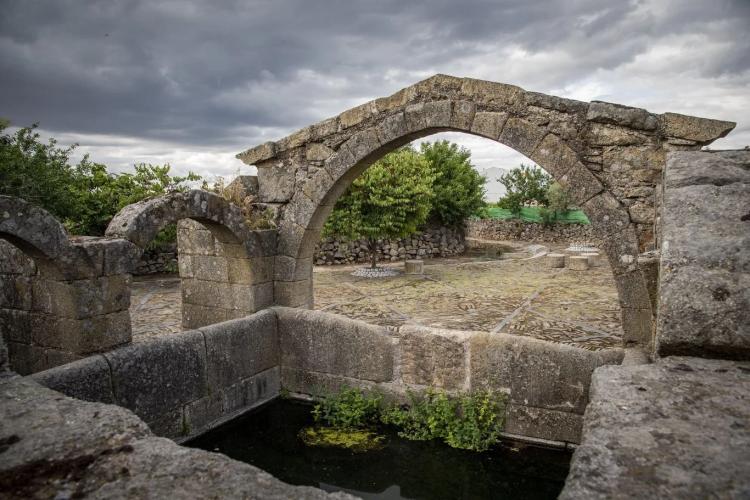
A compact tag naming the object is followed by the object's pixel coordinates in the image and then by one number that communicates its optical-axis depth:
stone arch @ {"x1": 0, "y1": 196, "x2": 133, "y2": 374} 3.65
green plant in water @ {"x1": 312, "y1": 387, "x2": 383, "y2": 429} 4.56
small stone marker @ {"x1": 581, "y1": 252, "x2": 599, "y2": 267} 13.79
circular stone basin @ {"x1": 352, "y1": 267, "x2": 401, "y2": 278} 12.82
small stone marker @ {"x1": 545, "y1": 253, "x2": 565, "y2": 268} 13.61
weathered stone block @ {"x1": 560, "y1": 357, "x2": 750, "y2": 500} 1.19
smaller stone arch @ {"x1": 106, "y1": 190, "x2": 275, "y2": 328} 5.30
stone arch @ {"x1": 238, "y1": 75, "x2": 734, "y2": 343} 4.52
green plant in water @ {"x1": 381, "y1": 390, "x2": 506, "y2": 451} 4.11
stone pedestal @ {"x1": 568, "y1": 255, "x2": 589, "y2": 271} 13.02
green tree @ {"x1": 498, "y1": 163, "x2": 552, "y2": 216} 24.73
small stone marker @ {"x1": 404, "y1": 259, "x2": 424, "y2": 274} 13.15
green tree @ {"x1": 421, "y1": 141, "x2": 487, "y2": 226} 17.52
